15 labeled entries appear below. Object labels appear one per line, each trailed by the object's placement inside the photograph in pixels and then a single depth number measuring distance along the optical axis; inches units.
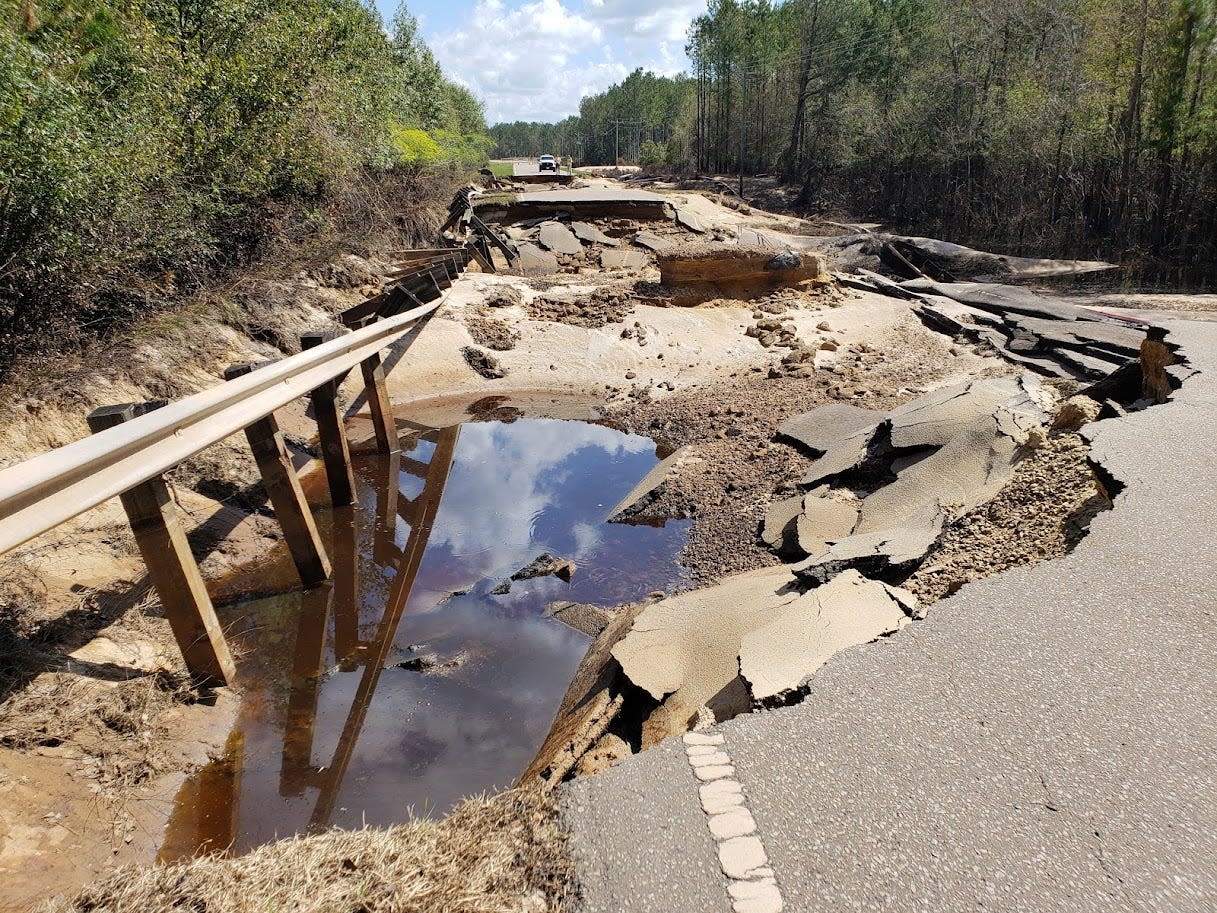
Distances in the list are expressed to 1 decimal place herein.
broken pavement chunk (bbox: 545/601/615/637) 224.8
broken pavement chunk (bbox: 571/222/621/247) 757.3
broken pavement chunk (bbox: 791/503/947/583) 161.9
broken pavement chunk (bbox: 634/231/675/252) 736.3
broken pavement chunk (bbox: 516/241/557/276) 676.7
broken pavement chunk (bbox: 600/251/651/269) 689.5
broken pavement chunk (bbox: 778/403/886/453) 320.8
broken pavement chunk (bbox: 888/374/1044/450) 233.0
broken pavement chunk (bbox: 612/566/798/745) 138.6
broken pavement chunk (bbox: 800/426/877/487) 272.5
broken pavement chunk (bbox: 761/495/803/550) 253.4
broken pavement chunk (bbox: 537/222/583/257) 733.3
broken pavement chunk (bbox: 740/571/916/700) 121.6
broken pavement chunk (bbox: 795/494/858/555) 231.9
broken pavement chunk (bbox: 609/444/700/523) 304.8
